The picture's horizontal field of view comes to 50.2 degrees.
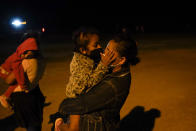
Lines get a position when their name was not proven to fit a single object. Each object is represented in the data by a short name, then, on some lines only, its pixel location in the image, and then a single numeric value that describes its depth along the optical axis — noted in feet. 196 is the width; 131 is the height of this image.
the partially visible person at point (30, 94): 8.00
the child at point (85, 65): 5.52
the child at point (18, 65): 7.70
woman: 4.97
